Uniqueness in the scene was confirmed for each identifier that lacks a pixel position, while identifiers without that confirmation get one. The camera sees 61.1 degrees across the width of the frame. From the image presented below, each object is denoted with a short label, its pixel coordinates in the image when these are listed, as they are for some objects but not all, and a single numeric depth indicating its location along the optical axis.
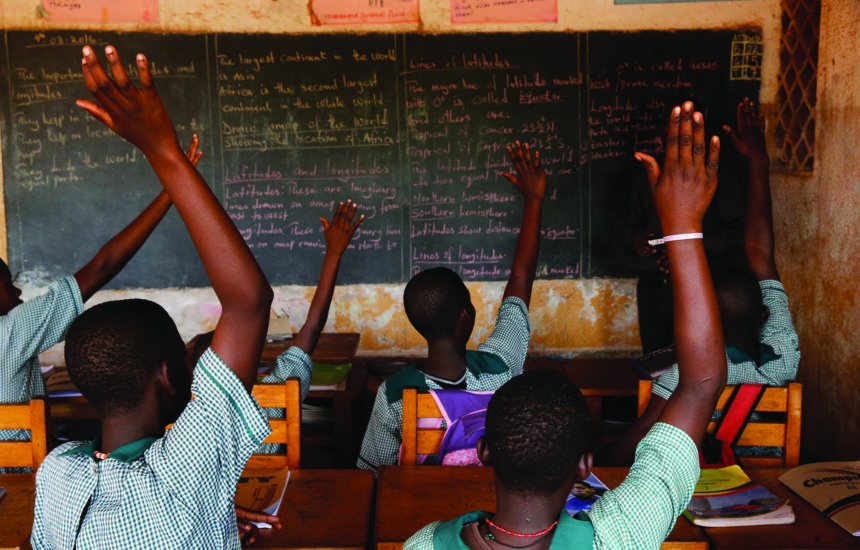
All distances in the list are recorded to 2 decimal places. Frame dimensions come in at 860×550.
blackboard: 4.10
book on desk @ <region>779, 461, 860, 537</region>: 1.53
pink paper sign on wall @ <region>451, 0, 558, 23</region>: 4.09
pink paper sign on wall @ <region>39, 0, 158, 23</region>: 4.05
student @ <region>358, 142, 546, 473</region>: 1.98
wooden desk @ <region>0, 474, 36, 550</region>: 1.44
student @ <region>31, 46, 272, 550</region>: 1.01
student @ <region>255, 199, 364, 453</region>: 2.05
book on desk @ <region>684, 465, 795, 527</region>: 1.51
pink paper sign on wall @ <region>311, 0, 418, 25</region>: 4.08
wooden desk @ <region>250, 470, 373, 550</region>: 1.44
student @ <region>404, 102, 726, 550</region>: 1.04
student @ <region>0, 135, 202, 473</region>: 1.83
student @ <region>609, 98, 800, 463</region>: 2.00
